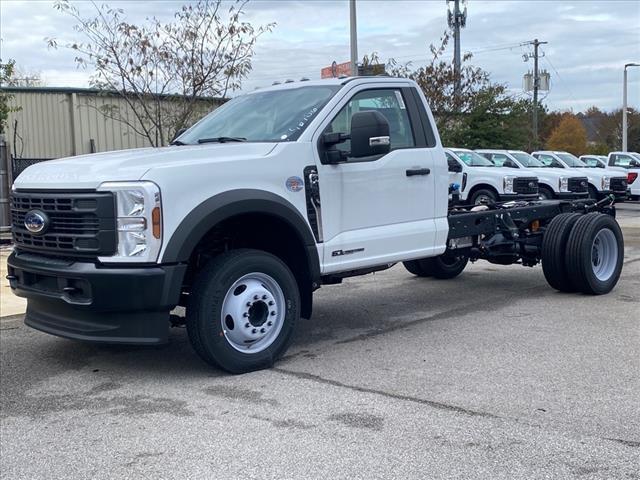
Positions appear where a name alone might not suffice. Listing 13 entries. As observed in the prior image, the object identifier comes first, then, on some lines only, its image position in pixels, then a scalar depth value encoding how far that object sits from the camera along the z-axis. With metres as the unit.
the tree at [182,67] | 17.52
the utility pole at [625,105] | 45.84
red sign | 13.00
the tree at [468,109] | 30.47
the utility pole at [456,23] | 31.78
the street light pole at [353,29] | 19.53
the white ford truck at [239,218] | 5.27
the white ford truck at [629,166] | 26.24
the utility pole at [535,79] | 51.60
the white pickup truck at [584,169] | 16.46
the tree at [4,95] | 17.08
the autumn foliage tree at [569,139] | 60.69
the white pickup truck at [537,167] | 20.11
